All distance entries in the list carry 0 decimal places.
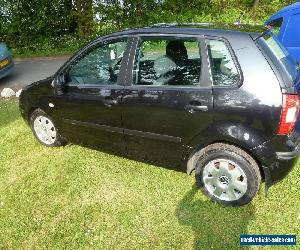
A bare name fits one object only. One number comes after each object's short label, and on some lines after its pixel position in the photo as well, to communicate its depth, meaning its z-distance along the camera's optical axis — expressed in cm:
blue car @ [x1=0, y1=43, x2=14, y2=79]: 964
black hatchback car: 349
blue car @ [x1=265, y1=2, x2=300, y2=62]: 583
